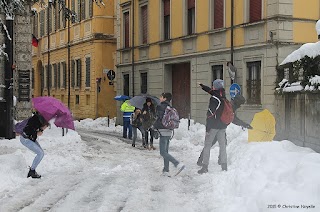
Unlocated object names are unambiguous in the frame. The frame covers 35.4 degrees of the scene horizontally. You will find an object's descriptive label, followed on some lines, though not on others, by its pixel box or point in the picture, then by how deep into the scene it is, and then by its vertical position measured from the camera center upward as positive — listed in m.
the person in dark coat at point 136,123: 16.84 -0.99
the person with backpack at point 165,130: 10.27 -0.75
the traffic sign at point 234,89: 18.05 +0.16
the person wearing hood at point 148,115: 15.78 -0.68
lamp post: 15.24 +0.51
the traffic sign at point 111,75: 29.69 +1.10
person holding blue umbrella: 19.33 -0.92
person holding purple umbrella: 9.78 -0.79
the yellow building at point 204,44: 17.44 +2.09
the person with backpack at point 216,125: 10.12 -0.64
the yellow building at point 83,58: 33.03 +2.54
